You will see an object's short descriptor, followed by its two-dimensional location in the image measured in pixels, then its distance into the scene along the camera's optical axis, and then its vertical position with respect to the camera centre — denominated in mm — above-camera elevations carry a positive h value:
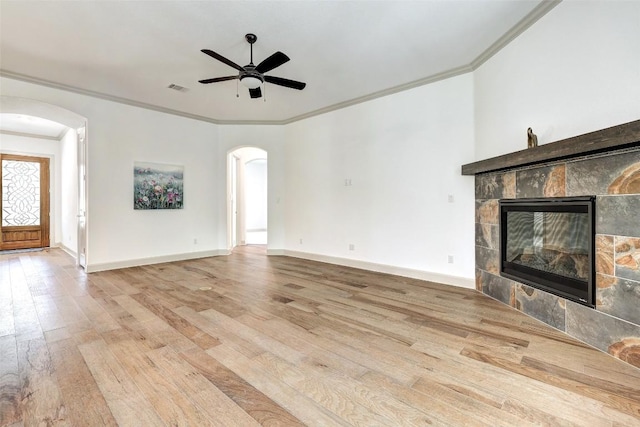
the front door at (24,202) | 7187 +258
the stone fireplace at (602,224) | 2025 -113
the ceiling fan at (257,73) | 3039 +1615
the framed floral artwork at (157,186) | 5469 +505
